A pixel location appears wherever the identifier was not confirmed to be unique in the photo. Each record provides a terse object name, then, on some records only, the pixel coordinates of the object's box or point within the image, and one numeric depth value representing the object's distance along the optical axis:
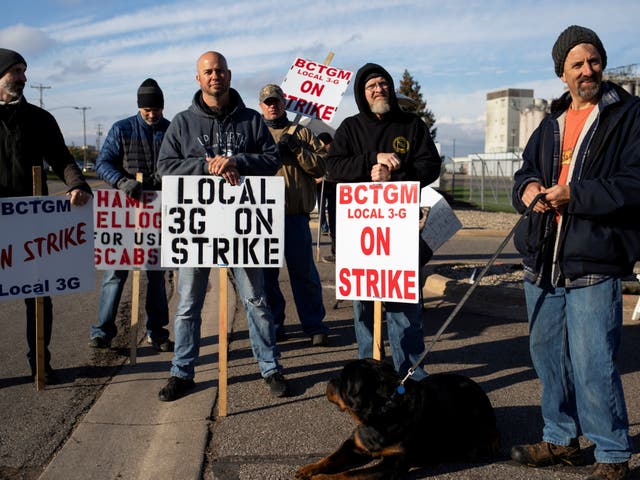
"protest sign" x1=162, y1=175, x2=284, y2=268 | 4.58
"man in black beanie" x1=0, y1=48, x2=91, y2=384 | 4.84
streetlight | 103.18
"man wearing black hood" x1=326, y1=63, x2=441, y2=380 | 4.78
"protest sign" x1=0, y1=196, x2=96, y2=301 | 4.85
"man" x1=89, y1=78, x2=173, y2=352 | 6.00
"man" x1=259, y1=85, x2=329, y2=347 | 6.10
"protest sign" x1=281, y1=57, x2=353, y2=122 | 9.30
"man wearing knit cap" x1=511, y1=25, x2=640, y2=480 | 3.32
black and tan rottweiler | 3.39
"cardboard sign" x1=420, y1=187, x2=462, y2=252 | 7.22
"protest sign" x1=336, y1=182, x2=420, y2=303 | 4.57
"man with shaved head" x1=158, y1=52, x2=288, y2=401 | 4.68
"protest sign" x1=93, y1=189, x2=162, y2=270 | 5.60
